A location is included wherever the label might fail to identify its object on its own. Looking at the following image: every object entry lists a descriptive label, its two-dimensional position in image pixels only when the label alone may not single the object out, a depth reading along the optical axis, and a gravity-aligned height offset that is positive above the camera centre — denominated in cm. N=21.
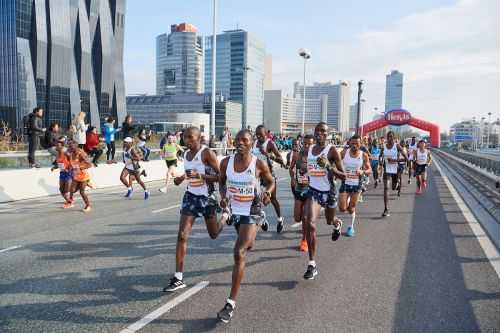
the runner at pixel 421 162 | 1521 -68
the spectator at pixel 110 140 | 1584 -9
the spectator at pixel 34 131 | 1261 +16
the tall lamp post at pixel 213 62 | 2430 +452
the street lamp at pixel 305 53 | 3731 +794
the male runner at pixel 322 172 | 612 -45
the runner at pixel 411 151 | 1629 -33
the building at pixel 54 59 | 5253 +1051
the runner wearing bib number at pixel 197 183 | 529 -57
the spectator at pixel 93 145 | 1507 -28
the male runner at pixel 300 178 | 639 -59
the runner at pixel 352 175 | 860 -68
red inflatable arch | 5866 +299
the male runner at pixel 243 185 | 450 -51
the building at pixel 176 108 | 13475 +1091
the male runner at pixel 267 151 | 850 -23
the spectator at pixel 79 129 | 1435 +28
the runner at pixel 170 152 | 1427 -46
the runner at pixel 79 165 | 982 -66
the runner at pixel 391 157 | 1177 -41
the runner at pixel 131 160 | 1209 -65
